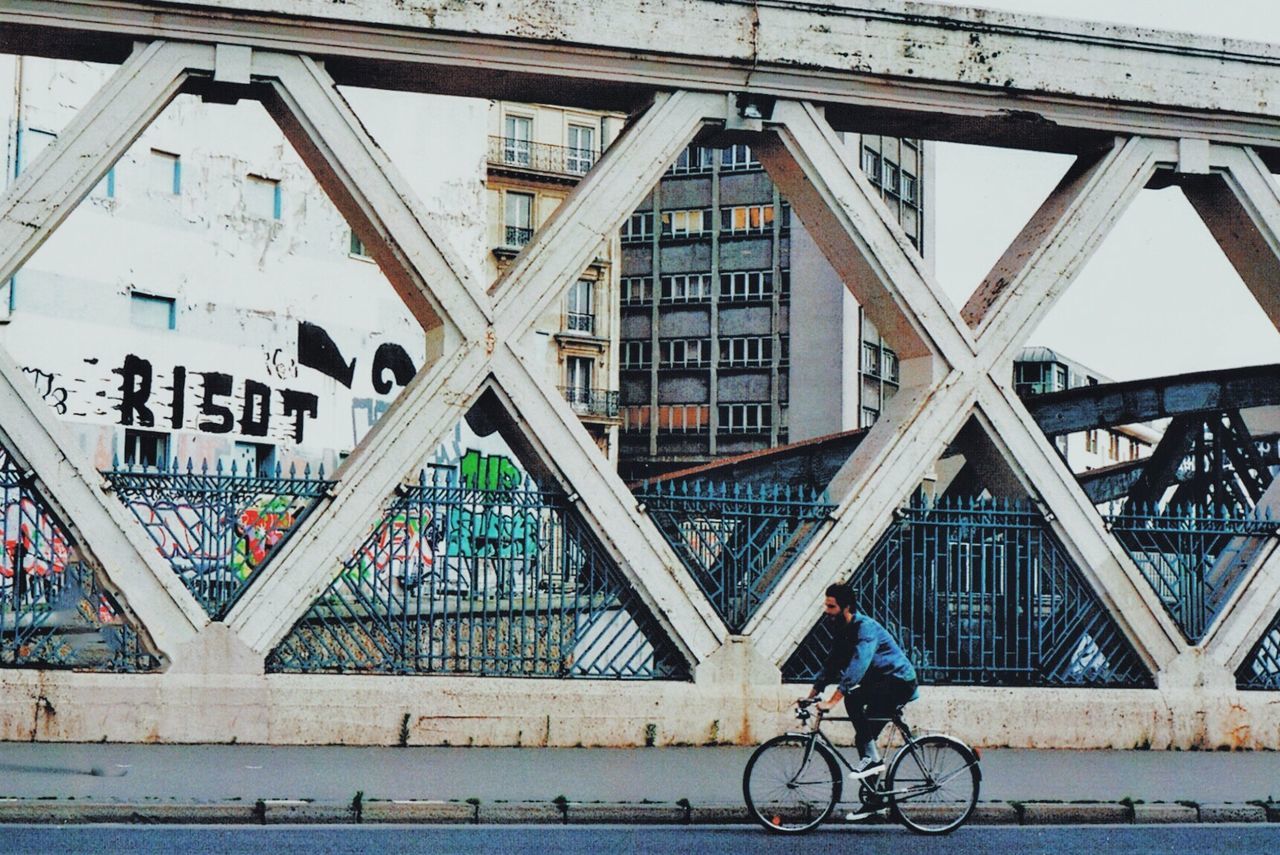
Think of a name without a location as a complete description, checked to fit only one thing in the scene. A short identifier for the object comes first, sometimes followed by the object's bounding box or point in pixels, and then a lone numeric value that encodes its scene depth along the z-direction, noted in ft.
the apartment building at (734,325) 257.55
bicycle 39.88
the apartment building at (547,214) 228.63
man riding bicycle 41.75
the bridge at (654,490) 49.52
